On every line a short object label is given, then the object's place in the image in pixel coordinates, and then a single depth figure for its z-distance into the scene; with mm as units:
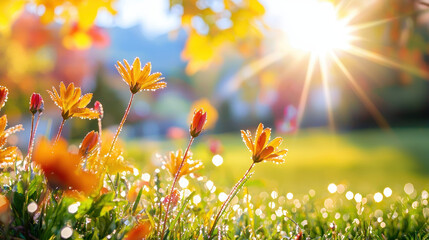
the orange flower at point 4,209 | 355
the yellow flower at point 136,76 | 435
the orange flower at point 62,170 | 398
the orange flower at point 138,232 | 382
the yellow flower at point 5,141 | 438
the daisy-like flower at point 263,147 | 414
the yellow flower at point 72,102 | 434
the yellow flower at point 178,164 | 466
